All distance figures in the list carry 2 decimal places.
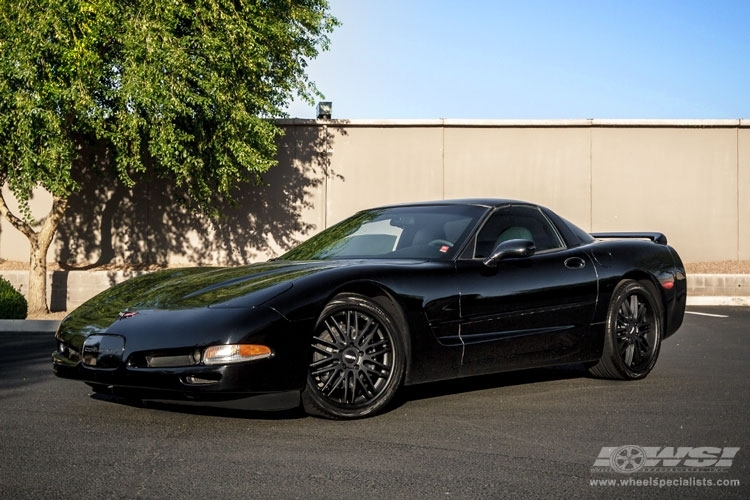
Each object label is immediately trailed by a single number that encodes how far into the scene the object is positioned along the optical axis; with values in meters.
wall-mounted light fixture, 23.66
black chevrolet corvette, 5.40
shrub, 14.05
